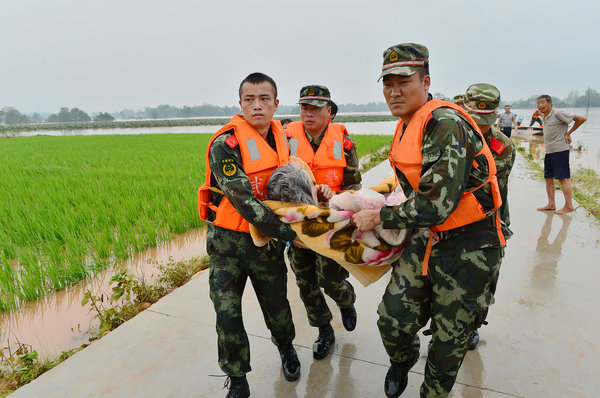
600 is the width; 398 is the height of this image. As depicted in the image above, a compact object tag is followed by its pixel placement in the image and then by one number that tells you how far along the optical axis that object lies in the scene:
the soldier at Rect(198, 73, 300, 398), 1.64
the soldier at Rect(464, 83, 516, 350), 2.16
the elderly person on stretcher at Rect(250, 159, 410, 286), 1.57
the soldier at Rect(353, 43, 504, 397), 1.33
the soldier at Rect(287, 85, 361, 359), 2.21
